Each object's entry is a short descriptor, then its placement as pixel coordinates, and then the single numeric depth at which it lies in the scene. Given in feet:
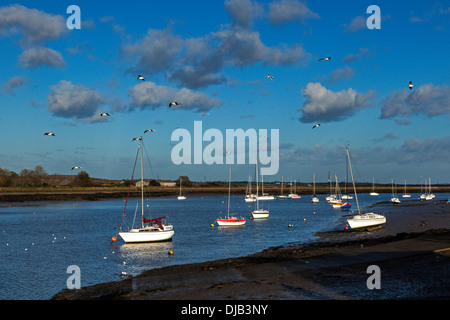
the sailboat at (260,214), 236.84
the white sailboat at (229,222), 198.08
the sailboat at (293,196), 632.30
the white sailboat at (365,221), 166.27
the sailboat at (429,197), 483.60
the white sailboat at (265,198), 541.01
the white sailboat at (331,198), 444.55
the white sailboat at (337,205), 353.35
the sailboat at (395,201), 391.22
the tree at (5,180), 621.43
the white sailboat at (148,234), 139.85
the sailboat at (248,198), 471.58
